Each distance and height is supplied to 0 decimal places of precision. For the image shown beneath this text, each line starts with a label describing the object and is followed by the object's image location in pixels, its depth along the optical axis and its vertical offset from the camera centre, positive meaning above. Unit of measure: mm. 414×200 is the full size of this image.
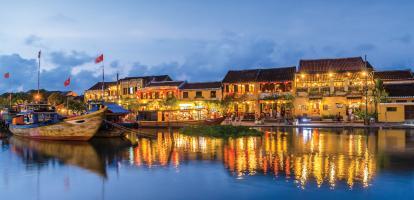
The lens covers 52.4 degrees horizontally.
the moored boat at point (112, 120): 41000 -1771
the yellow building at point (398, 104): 49438 -49
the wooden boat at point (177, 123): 52312 -2346
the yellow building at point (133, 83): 75812 +4008
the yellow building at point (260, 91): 61062 +2104
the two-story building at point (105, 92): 79312 +2686
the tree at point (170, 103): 64062 +323
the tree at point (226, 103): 61938 +254
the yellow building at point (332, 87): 56031 +2300
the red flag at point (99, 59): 47844 +5289
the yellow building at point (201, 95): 63656 +1616
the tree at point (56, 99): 77625 +1307
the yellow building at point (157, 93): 68412 +2021
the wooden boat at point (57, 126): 35975 -1817
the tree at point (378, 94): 49219 +1144
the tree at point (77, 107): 69625 -215
